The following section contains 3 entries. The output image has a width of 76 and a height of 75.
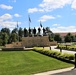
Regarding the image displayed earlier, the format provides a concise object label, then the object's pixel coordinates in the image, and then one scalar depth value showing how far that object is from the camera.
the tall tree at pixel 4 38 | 42.05
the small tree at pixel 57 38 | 50.63
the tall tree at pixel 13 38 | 44.10
